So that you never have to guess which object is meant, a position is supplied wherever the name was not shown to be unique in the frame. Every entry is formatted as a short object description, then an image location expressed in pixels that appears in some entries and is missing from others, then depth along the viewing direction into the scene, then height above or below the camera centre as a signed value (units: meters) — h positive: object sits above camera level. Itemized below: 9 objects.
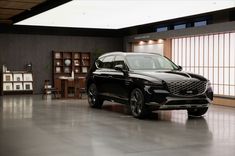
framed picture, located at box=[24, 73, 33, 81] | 17.23 -0.39
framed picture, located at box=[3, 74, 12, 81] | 16.77 -0.38
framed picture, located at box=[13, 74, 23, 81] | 17.05 -0.38
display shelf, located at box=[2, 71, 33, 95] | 16.83 -0.60
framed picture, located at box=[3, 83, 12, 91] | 16.80 -0.78
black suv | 8.90 -0.42
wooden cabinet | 18.22 +0.22
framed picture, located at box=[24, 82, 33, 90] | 17.25 -0.78
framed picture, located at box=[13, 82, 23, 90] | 17.03 -0.77
